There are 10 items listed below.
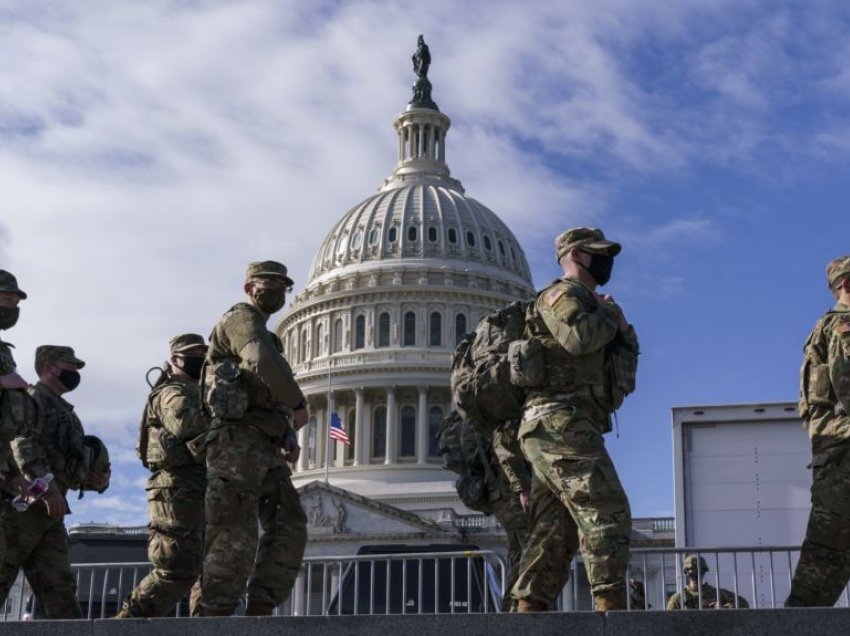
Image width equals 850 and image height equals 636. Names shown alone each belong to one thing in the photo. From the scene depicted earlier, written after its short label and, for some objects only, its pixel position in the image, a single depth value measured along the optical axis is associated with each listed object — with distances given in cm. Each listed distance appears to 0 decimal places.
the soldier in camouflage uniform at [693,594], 1145
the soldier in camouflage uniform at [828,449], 728
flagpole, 7869
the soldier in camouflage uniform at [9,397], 763
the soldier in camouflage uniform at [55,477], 834
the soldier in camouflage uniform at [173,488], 823
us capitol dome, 7869
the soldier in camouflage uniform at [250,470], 727
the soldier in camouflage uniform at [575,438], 639
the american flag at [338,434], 6644
